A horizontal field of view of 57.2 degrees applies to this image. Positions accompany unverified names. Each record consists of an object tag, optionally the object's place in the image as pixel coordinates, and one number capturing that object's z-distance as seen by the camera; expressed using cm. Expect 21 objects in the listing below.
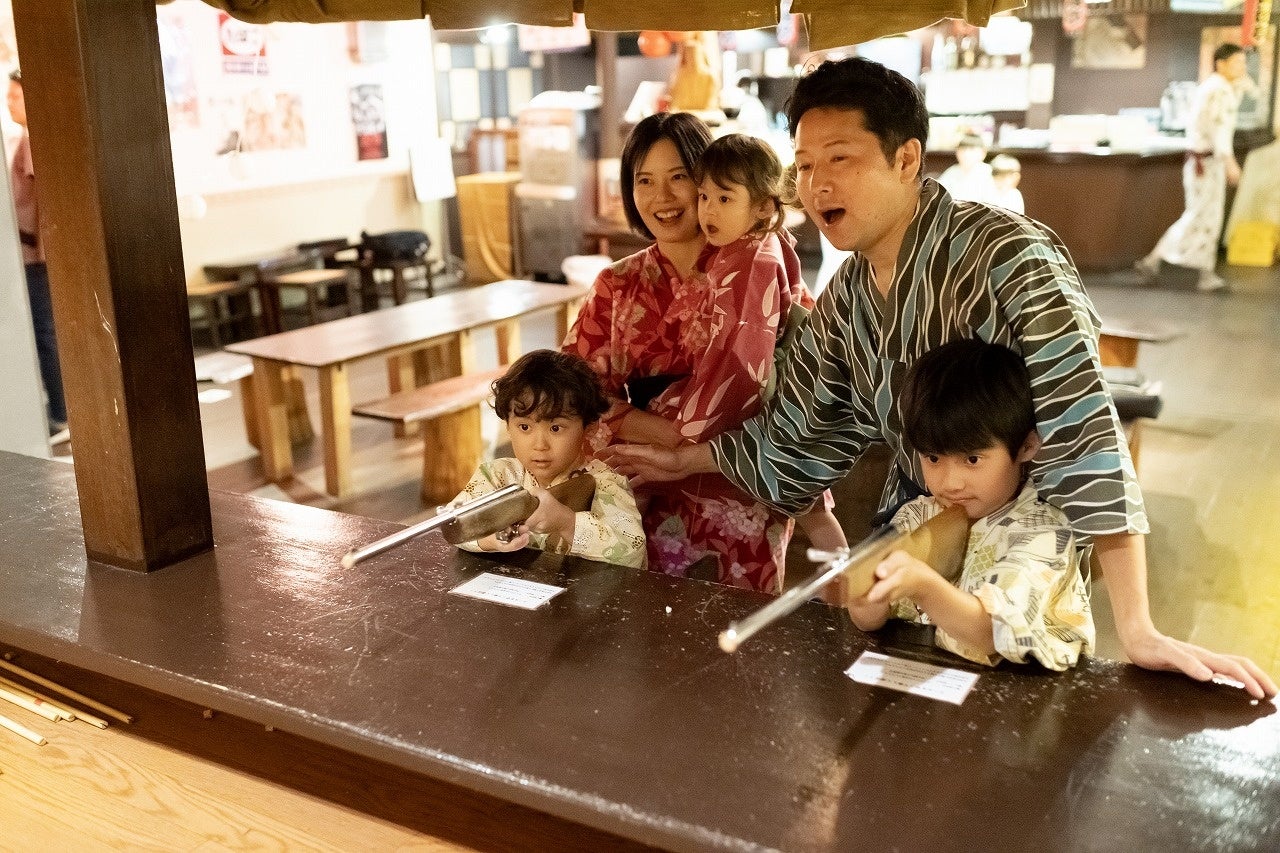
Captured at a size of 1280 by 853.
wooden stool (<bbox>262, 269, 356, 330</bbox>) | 865
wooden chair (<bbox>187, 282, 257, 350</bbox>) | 837
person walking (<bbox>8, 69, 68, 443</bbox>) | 585
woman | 261
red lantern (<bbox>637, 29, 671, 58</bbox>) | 963
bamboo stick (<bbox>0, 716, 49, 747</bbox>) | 209
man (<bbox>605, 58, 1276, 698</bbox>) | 168
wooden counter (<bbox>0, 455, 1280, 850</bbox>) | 132
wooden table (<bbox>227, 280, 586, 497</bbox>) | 547
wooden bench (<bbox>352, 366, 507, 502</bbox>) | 534
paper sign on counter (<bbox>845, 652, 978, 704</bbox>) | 159
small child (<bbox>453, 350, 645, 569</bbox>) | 222
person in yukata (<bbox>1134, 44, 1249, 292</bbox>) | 968
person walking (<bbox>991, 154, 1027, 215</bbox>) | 735
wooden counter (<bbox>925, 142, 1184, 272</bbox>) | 1059
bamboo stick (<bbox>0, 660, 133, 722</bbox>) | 213
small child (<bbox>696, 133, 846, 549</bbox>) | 249
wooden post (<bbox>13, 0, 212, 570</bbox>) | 192
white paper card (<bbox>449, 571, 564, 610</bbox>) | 194
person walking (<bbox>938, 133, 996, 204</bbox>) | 752
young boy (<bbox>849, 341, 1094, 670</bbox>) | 159
